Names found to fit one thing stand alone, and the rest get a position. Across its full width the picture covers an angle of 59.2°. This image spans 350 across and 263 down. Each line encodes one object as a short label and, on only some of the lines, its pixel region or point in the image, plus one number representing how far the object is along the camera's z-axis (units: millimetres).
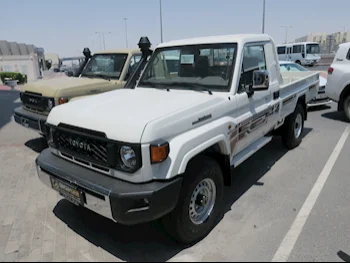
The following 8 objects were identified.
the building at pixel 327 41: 62094
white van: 33562
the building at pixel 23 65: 32822
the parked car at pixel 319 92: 9495
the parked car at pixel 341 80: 7977
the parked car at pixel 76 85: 5867
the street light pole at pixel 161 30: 33959
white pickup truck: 2711
